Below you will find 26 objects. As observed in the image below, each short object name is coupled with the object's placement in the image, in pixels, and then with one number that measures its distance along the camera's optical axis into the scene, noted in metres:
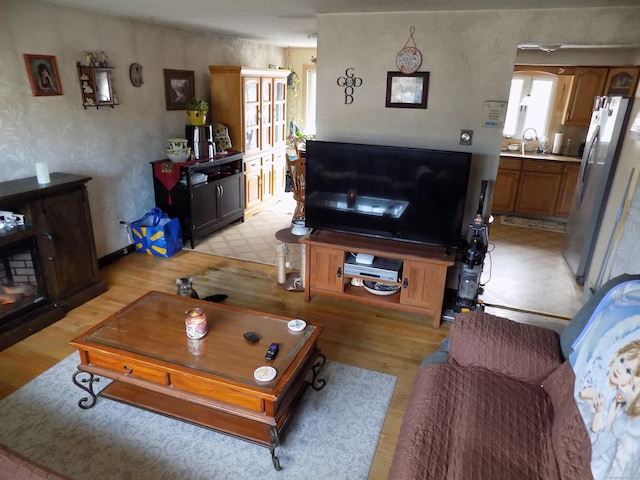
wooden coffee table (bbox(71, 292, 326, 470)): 1.90
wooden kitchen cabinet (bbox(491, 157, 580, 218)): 5.42
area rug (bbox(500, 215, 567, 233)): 5.45
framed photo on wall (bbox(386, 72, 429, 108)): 3.09
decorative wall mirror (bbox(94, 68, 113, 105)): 3.65
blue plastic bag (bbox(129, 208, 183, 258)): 4.16
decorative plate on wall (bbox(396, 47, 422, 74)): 3.04
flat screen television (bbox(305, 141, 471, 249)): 2.99
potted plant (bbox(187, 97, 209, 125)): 4.61
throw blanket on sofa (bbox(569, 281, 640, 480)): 1.27
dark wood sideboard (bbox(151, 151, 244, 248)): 4.30
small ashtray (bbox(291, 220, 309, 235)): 3.67
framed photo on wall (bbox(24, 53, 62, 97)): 3.10
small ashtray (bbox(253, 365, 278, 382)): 1.87
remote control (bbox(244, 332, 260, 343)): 2.16
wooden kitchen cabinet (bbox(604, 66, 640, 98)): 4.40
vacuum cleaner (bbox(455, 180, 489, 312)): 3.00
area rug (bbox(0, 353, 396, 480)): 1.93
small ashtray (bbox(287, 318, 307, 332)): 2.26
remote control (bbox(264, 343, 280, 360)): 2.02
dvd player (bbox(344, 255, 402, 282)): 3.16
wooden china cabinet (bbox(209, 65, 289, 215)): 4.95
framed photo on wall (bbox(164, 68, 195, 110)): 4.45
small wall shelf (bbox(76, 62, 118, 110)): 3.53
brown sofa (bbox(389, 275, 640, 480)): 1.47
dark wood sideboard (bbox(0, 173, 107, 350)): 2.79
